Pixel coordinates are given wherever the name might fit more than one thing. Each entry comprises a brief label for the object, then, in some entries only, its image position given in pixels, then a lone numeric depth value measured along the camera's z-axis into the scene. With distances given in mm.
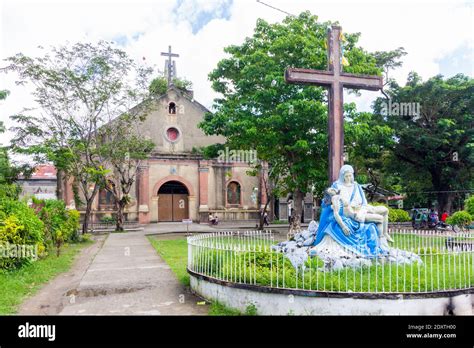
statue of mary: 7934
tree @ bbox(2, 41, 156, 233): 18484
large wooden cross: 8750
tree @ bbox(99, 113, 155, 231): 22031
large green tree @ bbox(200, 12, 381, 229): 15273
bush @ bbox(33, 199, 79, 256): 14334
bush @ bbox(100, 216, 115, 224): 26502
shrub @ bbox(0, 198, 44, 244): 10844
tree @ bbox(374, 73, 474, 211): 23219
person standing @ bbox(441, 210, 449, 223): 23553
